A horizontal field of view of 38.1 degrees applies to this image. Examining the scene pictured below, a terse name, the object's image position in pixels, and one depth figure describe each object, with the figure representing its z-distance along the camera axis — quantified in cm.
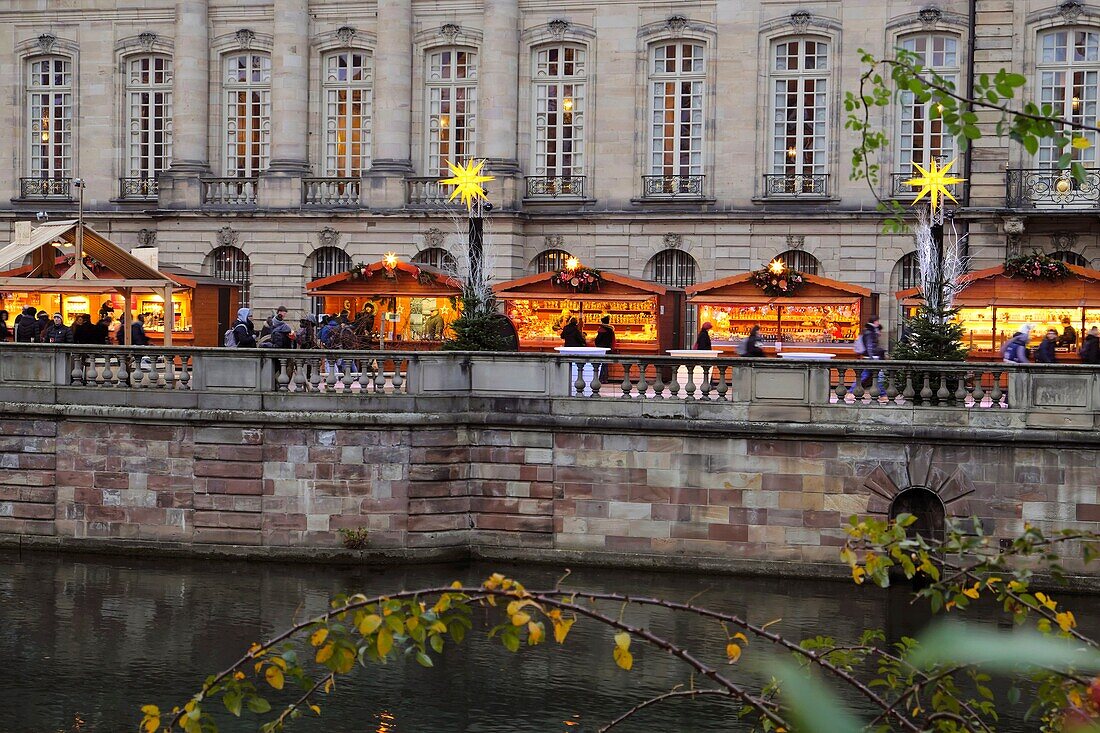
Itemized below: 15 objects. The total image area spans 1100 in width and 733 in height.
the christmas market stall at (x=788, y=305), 3488
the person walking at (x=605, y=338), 3309
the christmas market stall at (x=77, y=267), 2903
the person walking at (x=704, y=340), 3312
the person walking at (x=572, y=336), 3172
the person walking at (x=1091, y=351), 2828
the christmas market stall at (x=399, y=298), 3591
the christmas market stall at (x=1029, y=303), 3309
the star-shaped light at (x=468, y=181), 3002
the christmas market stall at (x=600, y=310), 3569
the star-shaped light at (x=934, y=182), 3102
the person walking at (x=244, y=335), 2852
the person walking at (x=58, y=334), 3072
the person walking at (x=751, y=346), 2867
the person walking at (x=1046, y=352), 2797
